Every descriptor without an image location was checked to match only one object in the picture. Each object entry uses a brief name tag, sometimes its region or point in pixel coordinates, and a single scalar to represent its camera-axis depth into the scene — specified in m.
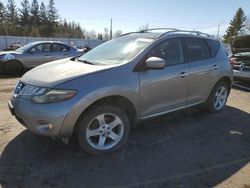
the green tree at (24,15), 55.35
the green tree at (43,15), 56.00
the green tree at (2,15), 48.07
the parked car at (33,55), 7.53
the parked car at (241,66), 6.18
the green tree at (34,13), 55.56
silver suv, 2.45
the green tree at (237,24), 48.69
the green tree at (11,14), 53.23
